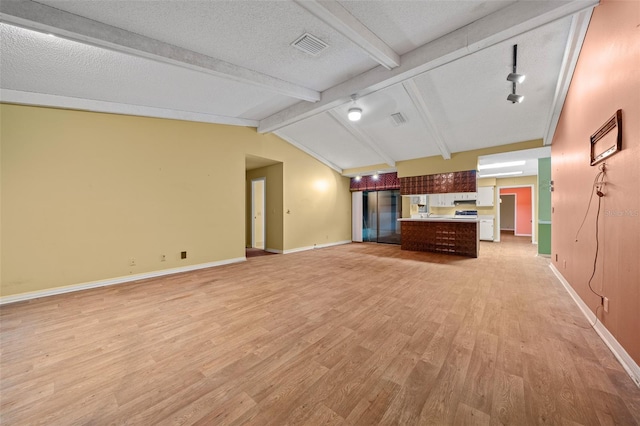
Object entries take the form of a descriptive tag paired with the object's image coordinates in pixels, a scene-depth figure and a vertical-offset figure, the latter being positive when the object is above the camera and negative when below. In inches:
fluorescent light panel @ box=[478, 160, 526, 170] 257.4 +56.3
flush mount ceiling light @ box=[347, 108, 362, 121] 166.6 +71.8
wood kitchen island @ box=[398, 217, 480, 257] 224.2 -23.5
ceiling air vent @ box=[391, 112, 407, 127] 184.3 +76.8
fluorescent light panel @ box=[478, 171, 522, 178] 327.3 +56.0
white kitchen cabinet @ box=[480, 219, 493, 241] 330.3 -23.2
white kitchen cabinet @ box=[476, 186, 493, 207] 339.6 +24.8
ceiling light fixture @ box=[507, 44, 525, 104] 114.2 +68.1
